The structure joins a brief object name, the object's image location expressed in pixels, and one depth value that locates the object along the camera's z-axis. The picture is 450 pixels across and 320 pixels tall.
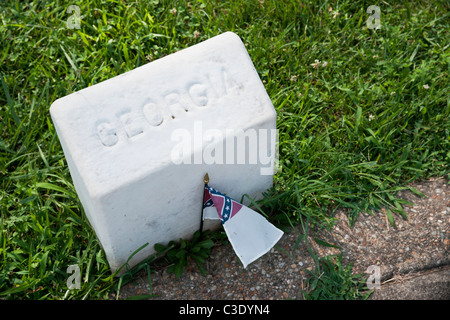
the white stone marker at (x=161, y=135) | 1.88
